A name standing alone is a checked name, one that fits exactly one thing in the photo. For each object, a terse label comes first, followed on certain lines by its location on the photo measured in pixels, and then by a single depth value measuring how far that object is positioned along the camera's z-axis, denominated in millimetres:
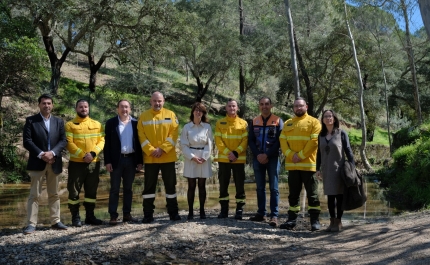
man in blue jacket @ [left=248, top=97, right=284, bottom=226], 7430
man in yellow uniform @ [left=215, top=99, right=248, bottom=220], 7590
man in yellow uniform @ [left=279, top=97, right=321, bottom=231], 7027
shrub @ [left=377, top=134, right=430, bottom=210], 11016
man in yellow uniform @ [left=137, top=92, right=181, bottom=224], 7230
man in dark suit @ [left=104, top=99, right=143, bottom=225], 7184
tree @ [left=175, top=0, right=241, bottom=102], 30203
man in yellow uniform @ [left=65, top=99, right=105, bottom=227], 7102
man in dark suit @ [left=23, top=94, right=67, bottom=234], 6723
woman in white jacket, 7383
